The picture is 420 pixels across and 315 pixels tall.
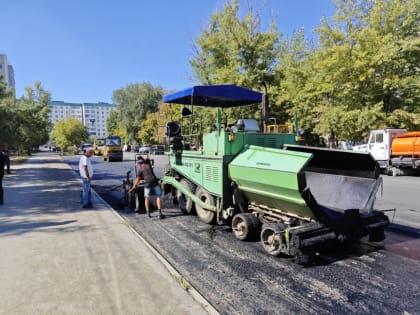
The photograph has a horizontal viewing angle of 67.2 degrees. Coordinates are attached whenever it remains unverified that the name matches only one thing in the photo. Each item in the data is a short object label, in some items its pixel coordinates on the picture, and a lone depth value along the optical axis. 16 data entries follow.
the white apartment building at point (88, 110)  165.71
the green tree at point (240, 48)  25.48
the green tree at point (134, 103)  69.12
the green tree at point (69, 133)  59.16
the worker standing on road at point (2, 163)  9.25
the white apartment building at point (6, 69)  102.30
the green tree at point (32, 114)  29.70
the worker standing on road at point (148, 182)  7.39
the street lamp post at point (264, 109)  6.42
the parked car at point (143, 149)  54.21
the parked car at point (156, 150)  46.59
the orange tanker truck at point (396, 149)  15.99
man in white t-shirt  8.44
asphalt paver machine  4.33
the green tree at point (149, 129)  59.12
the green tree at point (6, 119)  21.07
